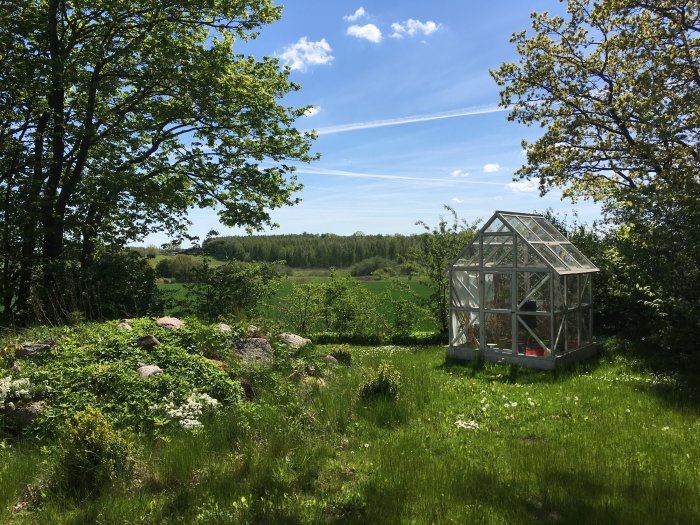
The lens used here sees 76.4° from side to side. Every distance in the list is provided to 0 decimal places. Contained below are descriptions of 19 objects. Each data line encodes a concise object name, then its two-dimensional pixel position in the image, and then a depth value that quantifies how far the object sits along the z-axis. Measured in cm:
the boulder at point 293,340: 1022
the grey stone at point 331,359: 1017
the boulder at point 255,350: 892
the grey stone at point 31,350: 773
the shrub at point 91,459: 452
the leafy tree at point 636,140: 918
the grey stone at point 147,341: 798
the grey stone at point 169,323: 920
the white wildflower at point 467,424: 628
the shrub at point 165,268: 1596
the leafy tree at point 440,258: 1825
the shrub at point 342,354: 1102
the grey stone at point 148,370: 693
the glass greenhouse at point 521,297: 1096
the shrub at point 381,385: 713
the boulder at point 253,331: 984
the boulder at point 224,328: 949
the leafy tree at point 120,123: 1291
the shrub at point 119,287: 1261
